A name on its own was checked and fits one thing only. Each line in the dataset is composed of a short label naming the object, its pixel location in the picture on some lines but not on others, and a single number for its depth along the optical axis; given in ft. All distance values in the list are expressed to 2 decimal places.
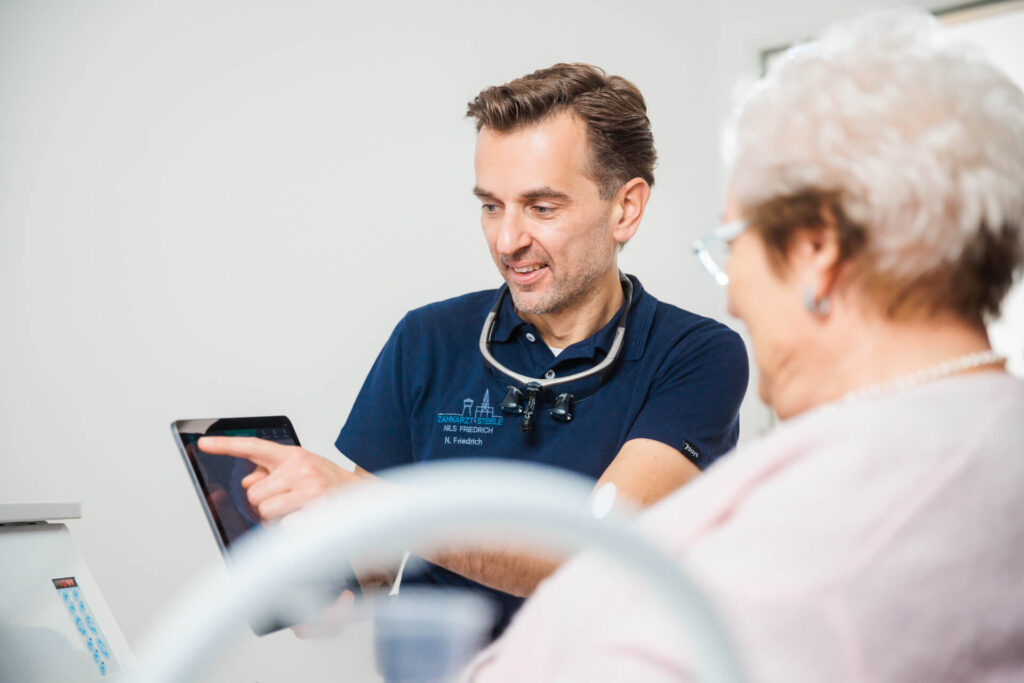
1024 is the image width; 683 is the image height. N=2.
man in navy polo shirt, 4.50
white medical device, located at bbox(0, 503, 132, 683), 3.04
